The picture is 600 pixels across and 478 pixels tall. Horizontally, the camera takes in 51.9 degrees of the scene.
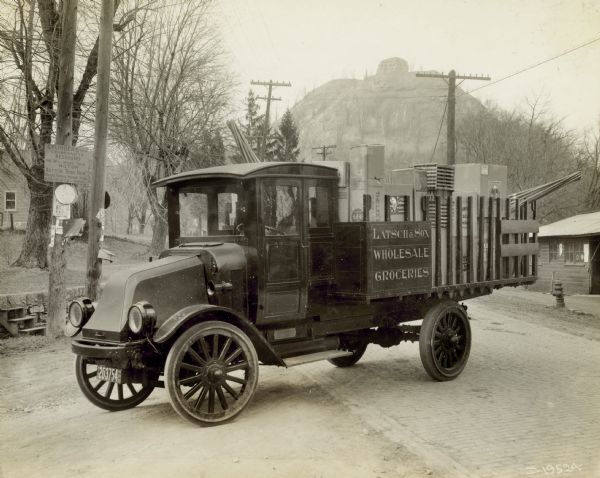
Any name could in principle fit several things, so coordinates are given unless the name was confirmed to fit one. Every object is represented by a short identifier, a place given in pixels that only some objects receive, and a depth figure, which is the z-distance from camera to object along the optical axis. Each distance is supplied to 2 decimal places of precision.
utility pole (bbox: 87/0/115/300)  9.36
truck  5.70
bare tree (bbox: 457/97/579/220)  38.25
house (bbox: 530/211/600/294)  24.62
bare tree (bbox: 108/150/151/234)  22.52
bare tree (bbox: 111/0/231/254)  20.27
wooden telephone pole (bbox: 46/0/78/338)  10.04
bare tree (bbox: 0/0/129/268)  10.80
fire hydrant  18.70
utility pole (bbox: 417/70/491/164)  23.20
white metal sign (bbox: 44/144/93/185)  9.68
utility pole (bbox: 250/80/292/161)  33.30
